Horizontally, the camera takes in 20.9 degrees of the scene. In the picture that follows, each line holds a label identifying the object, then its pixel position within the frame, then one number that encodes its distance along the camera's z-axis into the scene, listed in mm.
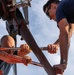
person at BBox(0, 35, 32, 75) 5055
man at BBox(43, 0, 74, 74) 3604
